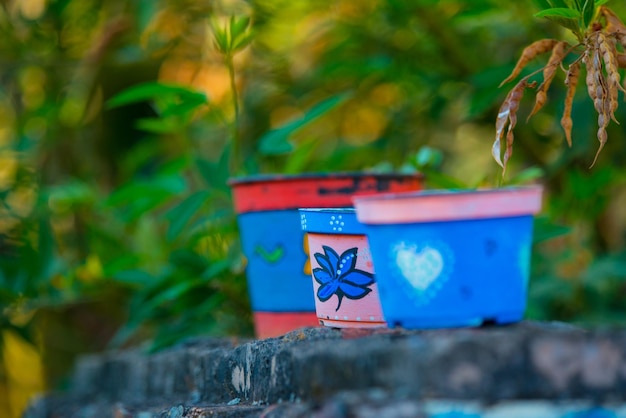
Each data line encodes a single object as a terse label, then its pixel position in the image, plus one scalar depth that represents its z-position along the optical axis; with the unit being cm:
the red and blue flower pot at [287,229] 254
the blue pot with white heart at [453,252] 219
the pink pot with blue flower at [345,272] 231
